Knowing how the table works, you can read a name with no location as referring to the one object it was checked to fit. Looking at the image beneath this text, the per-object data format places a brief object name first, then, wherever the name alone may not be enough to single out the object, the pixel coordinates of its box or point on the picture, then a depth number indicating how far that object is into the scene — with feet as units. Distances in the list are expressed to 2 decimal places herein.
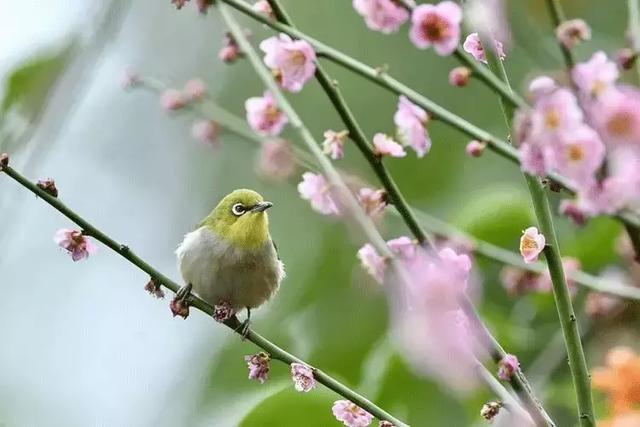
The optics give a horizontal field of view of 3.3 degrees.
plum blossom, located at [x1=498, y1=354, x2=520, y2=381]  17.21
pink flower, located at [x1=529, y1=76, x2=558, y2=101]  16.88
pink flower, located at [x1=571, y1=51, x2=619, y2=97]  16.87
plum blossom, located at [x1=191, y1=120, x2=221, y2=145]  18.00
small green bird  18.11
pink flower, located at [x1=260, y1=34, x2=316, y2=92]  17.20
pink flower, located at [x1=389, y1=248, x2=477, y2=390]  17.17
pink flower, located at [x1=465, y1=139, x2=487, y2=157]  17.22
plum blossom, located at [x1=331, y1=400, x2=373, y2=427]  17.38
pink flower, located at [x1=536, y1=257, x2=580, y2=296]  17.89
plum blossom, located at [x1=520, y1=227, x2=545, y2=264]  17.15
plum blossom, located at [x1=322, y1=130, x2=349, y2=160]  17.38
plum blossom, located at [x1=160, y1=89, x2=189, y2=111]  17.93
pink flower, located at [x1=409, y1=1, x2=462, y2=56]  17.05
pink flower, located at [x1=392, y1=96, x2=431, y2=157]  17.30
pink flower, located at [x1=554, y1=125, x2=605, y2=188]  16.84
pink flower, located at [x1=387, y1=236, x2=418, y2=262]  17.34
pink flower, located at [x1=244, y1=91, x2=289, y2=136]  17.45
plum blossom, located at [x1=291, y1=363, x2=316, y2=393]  17.31
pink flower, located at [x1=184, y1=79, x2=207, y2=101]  17.95
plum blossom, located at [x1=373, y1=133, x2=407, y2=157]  17.34
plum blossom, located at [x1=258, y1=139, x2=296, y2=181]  17.84
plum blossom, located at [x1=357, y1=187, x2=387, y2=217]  17.40
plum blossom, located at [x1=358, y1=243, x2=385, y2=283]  17.41
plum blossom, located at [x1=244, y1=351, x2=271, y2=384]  17.40
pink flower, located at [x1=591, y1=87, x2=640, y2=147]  16.85
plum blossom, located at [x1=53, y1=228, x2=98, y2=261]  17.38
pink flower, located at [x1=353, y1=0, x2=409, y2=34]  17.12
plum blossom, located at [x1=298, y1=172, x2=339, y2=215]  17.49
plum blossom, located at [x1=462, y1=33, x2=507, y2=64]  17.18
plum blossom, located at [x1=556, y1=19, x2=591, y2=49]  16.95
